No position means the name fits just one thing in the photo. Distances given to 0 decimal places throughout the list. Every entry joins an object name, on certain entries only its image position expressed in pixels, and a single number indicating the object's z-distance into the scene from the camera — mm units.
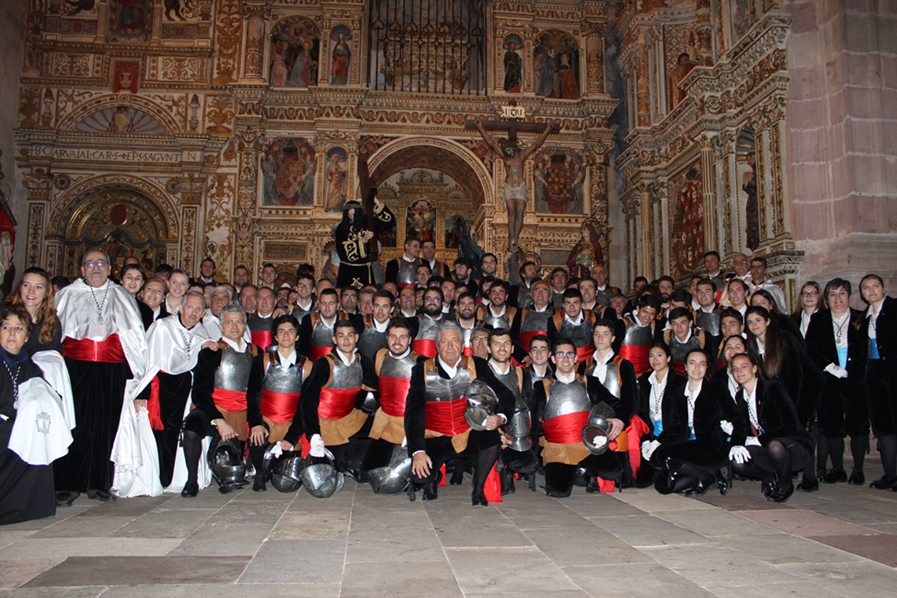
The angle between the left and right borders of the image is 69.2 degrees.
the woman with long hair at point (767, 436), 4867
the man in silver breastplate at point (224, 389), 5176
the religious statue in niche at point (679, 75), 14805
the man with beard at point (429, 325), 6773
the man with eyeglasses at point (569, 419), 5195
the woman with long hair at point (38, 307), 4410
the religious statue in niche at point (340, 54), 17000
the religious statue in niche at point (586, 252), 12273
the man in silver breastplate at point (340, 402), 5270
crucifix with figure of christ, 12148
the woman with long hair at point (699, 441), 5059
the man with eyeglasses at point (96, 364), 4805
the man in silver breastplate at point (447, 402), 4992
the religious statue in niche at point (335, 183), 16594
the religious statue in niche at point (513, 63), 17344
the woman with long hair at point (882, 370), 5469
